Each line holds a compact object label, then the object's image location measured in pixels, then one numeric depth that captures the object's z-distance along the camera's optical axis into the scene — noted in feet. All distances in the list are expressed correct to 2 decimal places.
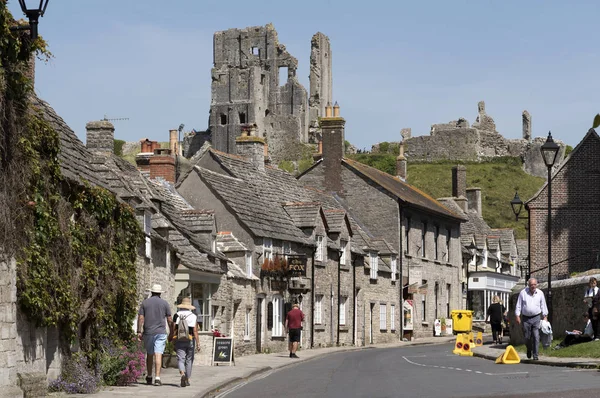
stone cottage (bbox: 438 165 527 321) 205.16
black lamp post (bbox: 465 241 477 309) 205.57
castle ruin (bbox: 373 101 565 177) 380.95
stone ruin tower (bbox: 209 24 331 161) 415.85
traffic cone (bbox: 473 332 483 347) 113.39
